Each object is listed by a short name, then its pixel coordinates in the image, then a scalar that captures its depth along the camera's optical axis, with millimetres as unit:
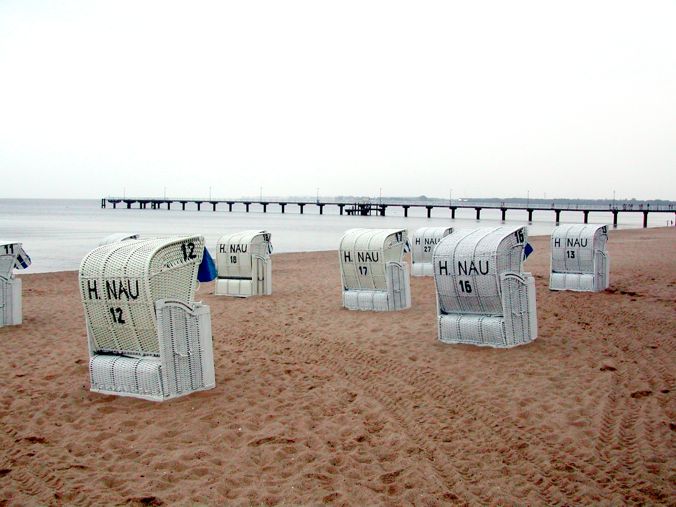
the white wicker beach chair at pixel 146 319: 6078
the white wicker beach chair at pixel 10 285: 10234
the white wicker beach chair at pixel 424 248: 17422
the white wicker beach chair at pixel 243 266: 13719
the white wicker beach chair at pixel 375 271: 11562
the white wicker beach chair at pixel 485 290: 8203
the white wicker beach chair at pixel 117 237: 12930
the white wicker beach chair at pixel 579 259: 13539
